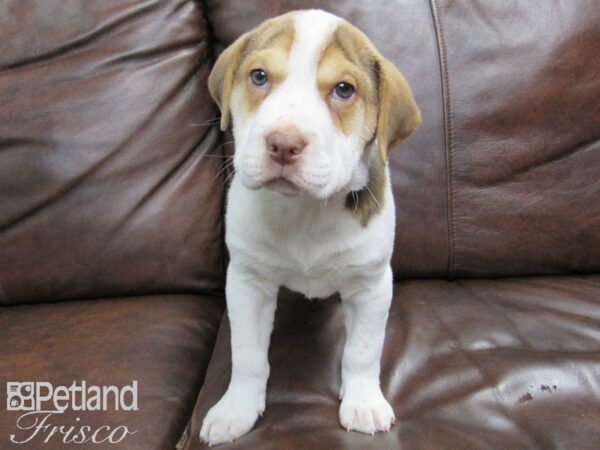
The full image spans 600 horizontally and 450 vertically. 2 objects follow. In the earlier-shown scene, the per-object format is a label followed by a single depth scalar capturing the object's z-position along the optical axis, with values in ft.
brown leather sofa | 1.80
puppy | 1.17
